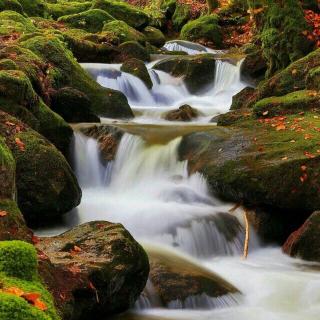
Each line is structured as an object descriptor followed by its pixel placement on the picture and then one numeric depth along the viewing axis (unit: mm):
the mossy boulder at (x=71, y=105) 10164
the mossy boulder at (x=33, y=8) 21334
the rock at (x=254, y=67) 15430
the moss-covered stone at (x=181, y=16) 26359
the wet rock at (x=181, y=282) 5293
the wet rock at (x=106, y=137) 9266
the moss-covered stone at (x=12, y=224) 4535
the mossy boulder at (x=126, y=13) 22731
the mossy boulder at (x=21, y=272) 2881
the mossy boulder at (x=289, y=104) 9633
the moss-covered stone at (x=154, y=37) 21812
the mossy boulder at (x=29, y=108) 7879
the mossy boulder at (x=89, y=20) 20500
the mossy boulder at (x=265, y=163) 7406
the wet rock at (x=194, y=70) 15859
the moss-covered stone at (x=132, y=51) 16938
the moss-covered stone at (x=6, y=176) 4992
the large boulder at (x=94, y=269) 4168
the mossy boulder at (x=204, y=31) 22312
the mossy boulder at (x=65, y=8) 22719
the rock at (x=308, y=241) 6586
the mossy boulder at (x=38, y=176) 6660
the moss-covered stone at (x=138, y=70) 14938
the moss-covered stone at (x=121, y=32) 18906
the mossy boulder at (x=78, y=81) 11898
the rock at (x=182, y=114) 12422
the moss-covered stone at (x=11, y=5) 19047
